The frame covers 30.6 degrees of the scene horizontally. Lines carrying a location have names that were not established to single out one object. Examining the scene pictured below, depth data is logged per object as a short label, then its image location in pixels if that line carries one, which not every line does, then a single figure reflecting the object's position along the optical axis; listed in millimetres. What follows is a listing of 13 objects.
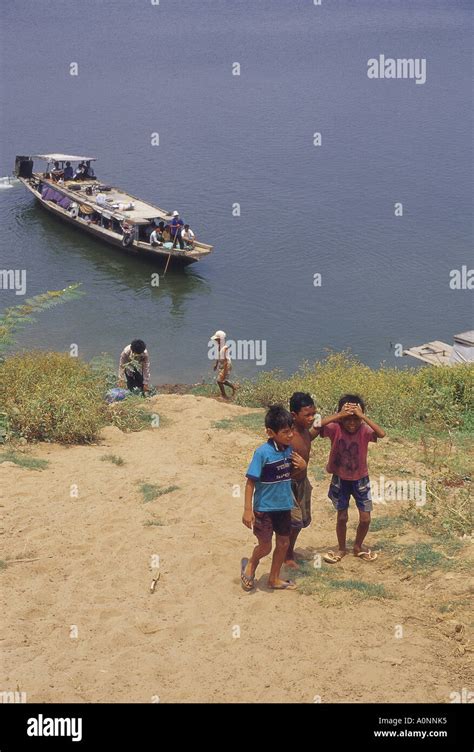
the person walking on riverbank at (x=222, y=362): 14398
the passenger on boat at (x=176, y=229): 24000
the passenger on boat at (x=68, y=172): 28938
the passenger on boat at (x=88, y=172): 28922
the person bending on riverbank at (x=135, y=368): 12695
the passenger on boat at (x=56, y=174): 28969
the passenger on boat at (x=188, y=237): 24109
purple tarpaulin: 27656
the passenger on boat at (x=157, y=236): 24594
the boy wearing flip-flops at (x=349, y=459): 6938
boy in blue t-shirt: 6398
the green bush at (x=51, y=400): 10453
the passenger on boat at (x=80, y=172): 28812
